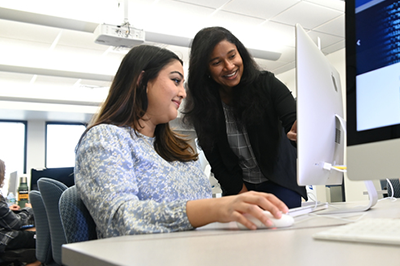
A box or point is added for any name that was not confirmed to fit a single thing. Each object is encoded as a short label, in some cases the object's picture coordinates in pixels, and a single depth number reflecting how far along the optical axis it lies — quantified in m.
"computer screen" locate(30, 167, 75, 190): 3.45
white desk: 0.39
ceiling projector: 3.47
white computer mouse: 0.67
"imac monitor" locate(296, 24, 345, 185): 0.84
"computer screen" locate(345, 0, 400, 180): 0.65
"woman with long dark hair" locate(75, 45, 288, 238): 0.74
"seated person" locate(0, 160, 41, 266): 2.95
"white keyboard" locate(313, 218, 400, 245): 0.46
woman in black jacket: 1.45
